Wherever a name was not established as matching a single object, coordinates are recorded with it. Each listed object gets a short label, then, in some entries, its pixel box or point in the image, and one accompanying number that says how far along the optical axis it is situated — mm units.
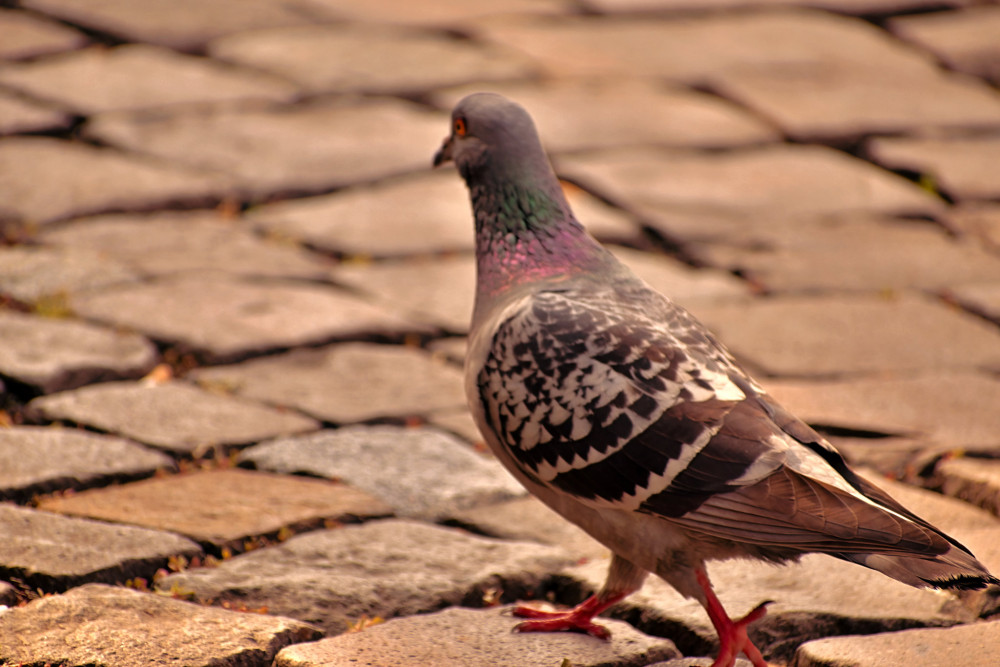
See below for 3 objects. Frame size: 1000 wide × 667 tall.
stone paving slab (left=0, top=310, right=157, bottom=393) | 7055
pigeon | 4449
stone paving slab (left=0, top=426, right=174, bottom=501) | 5900
